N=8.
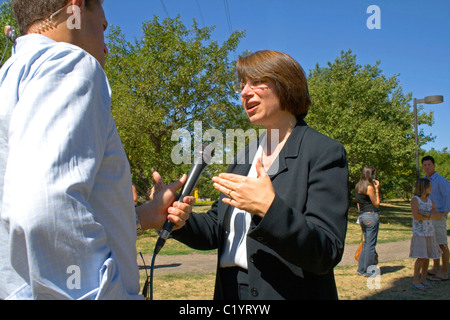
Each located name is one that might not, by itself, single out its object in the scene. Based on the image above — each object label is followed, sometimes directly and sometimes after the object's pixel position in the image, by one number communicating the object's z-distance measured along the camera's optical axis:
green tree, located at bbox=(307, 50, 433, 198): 20.55
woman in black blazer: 1.49
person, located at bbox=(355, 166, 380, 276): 7.59
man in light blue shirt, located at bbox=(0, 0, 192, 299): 0.86
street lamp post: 12.19
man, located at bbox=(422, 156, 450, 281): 7.35
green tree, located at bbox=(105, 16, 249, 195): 14.88
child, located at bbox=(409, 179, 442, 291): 6.86
